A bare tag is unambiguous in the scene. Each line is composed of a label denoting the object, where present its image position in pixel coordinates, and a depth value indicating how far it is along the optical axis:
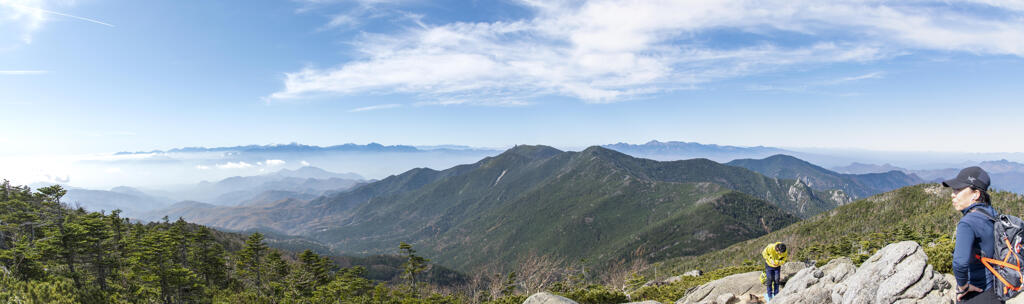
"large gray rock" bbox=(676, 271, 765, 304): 30.75
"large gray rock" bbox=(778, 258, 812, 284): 29.89
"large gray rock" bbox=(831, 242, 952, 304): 15.20
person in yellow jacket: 21.41
